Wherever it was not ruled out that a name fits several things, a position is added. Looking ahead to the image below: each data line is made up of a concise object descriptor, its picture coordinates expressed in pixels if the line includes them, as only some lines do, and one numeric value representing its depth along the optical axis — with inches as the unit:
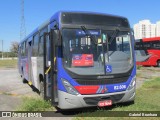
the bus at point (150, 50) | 1217.0
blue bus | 325.4
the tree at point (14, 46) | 4666.3
